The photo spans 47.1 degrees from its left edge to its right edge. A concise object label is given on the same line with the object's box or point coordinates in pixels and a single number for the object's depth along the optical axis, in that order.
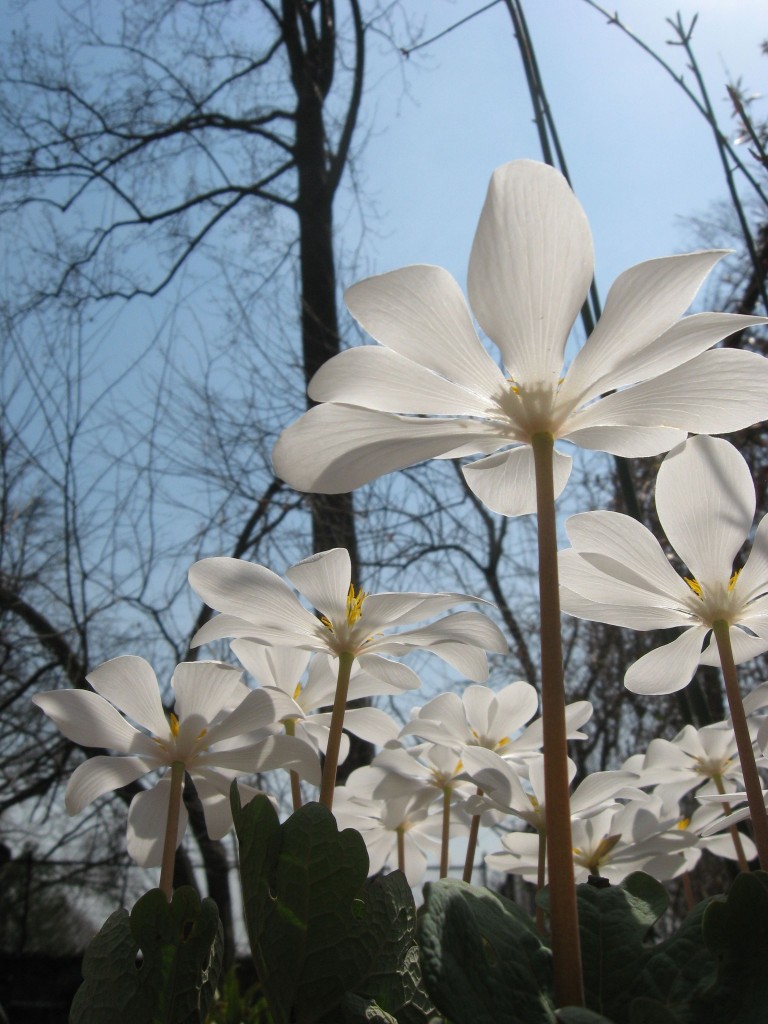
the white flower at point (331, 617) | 0.13
